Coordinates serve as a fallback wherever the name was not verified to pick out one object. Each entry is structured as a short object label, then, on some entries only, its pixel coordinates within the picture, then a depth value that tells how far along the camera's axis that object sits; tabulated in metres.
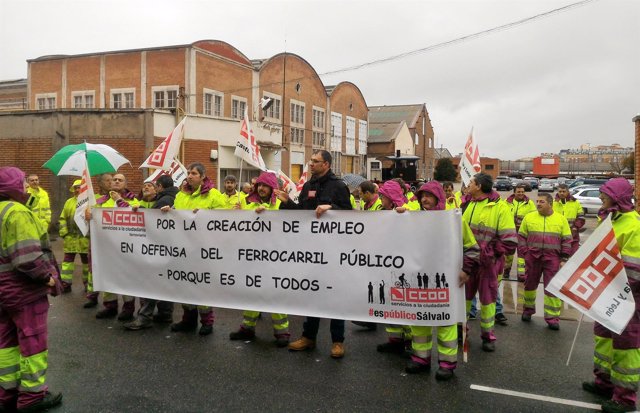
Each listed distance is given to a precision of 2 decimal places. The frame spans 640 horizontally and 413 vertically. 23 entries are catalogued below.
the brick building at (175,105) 18.30
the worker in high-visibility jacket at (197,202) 6.38
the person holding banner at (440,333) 5.02
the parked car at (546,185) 53.06
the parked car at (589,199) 27.89
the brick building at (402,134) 49.81
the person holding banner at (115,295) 6.93
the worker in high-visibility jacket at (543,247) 7.26
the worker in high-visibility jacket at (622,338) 4.19
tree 47.31
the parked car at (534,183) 58.97
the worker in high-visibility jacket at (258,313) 6.02
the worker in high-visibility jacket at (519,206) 10.55
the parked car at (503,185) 56.57
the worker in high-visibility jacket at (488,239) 6.01
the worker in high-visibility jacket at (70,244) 8.54
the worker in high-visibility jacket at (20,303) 4.04
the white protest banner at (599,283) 4.20
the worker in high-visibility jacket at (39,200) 10.10
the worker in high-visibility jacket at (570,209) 10.20
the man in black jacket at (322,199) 5.60
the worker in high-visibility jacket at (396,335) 5.86
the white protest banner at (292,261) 5.02
